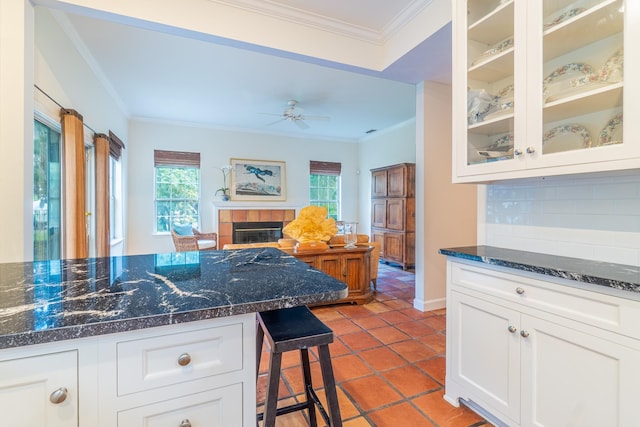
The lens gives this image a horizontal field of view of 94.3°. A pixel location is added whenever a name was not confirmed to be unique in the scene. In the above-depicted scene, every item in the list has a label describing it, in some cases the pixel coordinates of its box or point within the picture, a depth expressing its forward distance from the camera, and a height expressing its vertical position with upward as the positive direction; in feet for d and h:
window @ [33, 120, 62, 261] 8.04 +0.56
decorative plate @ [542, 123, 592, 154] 4.49 +1.09
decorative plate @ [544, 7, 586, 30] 4.41 +2.91
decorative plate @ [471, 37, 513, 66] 5.27 +2.94
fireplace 19.35 -0.49
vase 11.71 -0.99
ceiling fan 14.89 +4.99
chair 16.07 -1.73
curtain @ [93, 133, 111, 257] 11.76 +0.88
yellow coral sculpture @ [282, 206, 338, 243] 9.53 -0.51
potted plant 19.75 +1.70
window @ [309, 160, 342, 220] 22.81 +1.95
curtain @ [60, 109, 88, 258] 8.84 +0.94
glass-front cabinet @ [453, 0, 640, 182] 3.96 +1.94
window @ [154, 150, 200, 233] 18.89 +1.48
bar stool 3.74 -1.65
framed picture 20.42 +2.18
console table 11.21 -2.13
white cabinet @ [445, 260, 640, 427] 3.53 -2.01
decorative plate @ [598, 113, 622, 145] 3.96 +1.06
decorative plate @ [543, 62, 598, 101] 4.57 +2.03
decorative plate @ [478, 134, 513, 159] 5.21 +1.12
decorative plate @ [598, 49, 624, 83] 3.97 +1.95
